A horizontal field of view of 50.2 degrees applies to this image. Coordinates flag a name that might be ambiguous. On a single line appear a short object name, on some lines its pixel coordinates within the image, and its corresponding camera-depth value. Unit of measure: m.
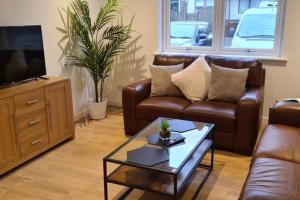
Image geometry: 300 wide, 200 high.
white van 3.88
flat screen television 2.98
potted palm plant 4.02
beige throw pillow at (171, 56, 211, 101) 3.60
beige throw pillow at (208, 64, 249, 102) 3.37
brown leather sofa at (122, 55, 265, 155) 3.08
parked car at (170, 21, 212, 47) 4.27
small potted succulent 2.51
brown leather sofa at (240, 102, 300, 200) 1.76
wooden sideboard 2.84
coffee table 2.14
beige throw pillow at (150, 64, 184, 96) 3.73
